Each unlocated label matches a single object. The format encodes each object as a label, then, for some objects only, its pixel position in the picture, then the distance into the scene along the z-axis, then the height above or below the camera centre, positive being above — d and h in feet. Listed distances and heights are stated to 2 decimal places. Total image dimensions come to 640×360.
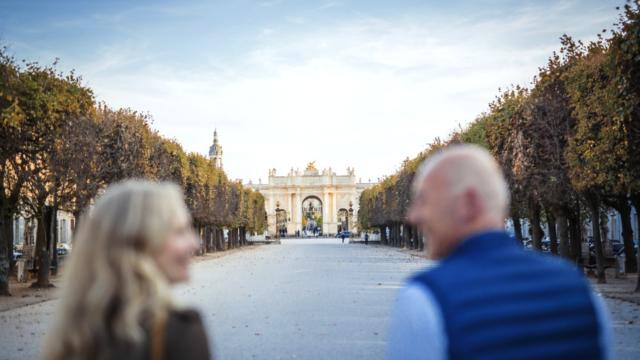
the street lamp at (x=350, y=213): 568.65 +26.00
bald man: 8.98 -0.42
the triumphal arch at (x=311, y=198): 588.91 +38.22
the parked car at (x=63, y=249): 183.67 +3.10
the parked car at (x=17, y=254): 159.77 +2.03
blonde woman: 8.48 -0.28
